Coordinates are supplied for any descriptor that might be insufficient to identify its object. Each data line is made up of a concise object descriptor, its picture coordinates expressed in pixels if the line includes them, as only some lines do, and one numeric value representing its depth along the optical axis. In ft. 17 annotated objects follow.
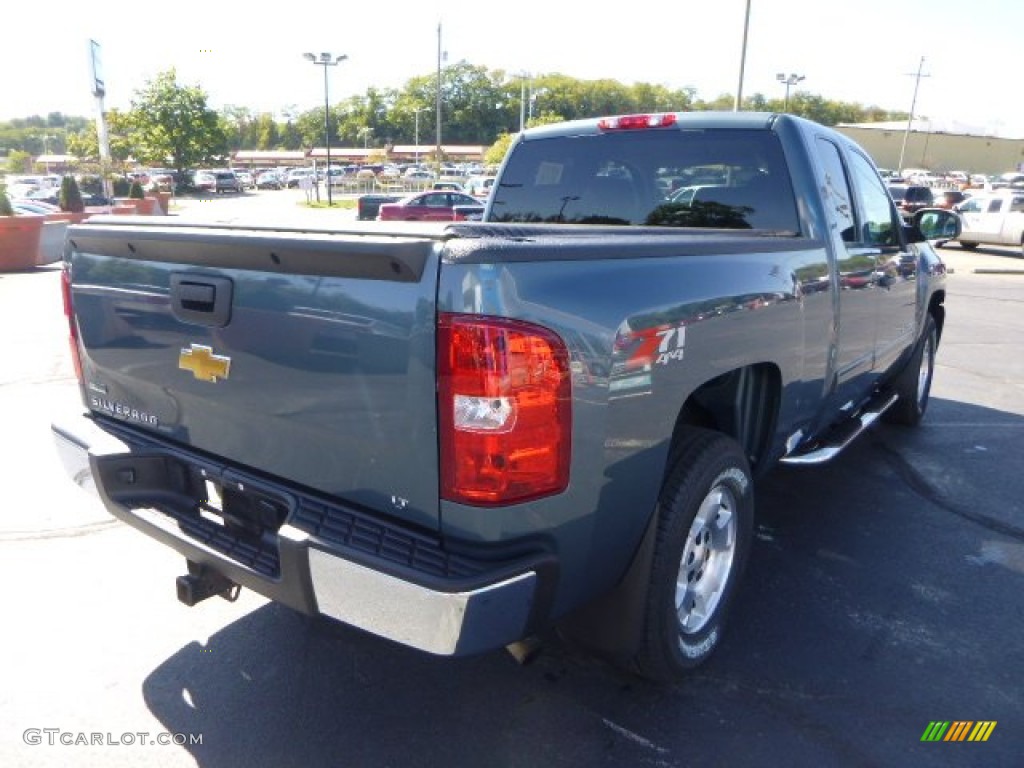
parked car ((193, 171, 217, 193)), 183.42
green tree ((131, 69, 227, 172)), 173.17
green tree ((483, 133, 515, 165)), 203.10
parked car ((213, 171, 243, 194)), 189.67
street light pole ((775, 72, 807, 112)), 167.26
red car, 77.51
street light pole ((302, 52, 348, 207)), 139.64
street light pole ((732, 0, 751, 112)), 80.38
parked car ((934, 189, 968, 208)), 85.87
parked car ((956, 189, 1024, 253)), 69.15
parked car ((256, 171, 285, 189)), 241.76
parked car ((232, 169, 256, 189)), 225.56
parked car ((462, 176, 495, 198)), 122.27
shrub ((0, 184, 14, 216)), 55.72
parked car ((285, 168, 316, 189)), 237.25
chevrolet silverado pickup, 6.33
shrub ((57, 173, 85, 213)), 72.91
